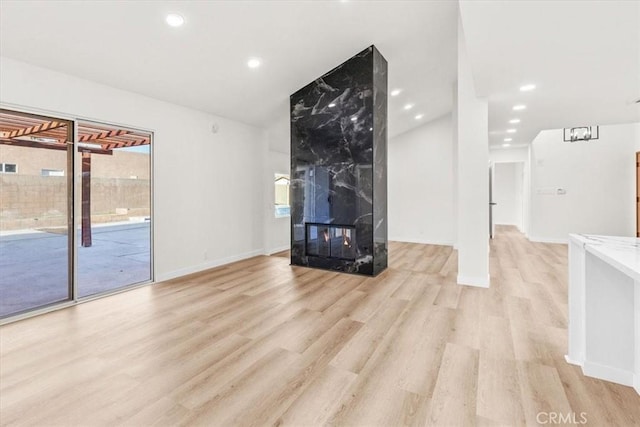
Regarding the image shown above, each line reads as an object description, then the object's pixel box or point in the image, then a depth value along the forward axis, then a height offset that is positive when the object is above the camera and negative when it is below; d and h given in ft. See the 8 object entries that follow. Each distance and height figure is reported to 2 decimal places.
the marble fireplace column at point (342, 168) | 14.40 +2.23
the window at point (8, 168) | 9.67 +1.48
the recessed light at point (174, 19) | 9.46 +6.26
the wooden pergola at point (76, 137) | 9.98 +2.95
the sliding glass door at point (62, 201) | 10.08 +0.44
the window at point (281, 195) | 21.76 +1.23
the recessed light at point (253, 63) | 12.71 +6.50
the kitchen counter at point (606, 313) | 5.93 -2.15
